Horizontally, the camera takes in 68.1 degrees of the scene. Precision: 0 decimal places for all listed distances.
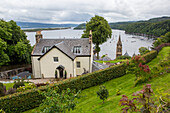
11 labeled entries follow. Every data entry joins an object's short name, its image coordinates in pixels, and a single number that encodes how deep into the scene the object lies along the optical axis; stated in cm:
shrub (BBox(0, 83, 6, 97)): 1618
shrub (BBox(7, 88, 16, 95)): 1648
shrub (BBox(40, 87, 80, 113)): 671
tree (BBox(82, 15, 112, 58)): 4303
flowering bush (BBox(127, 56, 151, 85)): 1502
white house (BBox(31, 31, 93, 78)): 2625
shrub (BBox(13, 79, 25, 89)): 1921
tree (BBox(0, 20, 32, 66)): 2995
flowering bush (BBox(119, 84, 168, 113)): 481
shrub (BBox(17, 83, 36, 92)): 1767
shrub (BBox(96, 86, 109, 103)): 1272
